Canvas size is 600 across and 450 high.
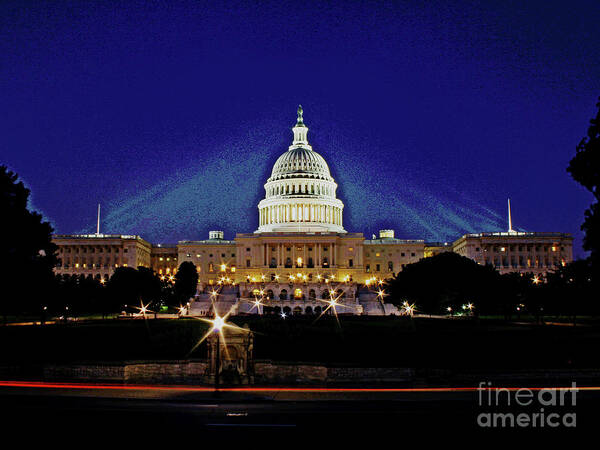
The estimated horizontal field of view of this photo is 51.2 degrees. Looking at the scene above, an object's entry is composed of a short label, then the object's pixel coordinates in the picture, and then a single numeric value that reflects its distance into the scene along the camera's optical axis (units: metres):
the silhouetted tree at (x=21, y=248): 44.47
